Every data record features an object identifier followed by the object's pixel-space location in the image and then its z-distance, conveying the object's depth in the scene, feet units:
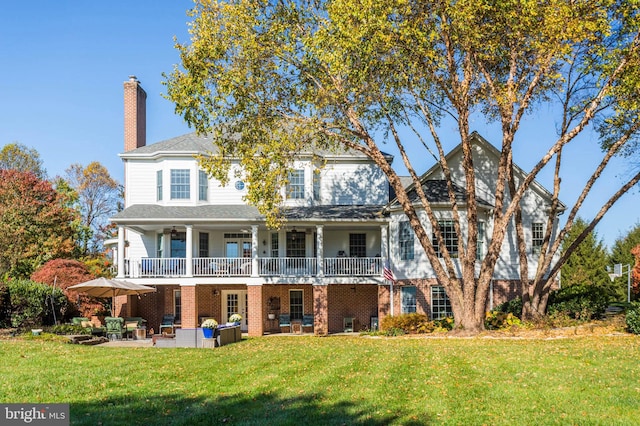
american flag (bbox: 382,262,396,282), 88.07
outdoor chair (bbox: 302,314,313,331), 94.07
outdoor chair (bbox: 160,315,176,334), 86.43
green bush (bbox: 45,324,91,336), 77.70
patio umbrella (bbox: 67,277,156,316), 76.54
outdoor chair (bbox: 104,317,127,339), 77.00
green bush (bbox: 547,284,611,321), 81.30
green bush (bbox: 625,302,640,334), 67.97
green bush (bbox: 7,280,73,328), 84.17
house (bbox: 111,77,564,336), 90.84
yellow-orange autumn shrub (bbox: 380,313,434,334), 80.43
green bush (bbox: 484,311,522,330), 77.66
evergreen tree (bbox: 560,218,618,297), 147.64
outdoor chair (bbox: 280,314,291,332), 95.30
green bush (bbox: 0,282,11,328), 83.15
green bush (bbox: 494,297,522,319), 85.11
